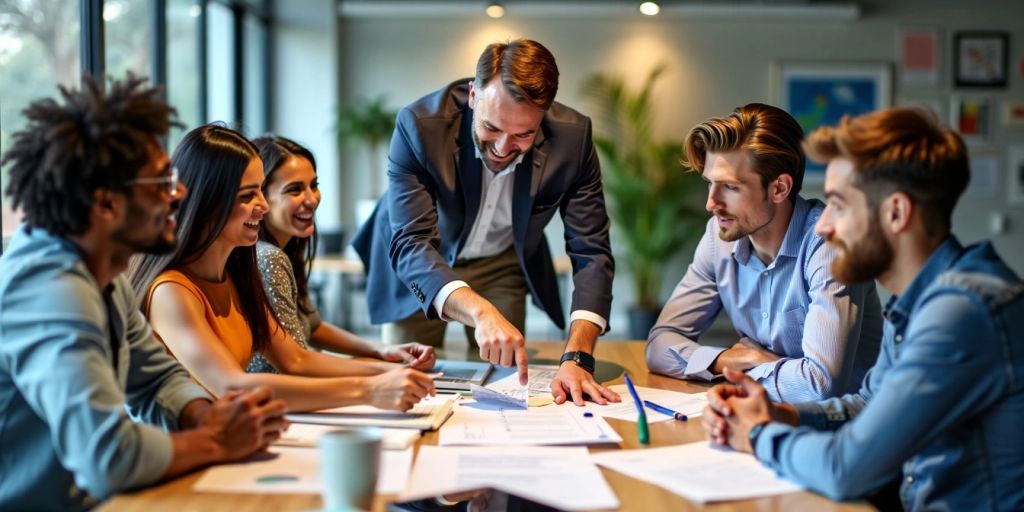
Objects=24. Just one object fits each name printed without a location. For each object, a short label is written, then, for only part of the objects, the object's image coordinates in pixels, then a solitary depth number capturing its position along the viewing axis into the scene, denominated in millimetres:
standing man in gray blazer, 2186
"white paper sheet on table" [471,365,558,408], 1833
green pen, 1561
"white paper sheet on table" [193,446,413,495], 1266
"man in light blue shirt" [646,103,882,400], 1985
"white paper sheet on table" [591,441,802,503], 1278
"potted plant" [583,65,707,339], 7020
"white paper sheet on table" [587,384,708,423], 1760
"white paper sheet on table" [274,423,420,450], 1486
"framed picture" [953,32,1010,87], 7340
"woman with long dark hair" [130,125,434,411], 1669
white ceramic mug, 1151
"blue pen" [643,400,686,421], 1729
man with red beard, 1251
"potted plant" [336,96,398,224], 7023
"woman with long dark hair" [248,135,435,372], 2441
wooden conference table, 1197
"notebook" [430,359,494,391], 1969
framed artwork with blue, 7359
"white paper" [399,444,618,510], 1247
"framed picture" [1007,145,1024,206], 7414
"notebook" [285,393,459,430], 1610
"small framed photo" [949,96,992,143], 7367
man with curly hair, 1205
